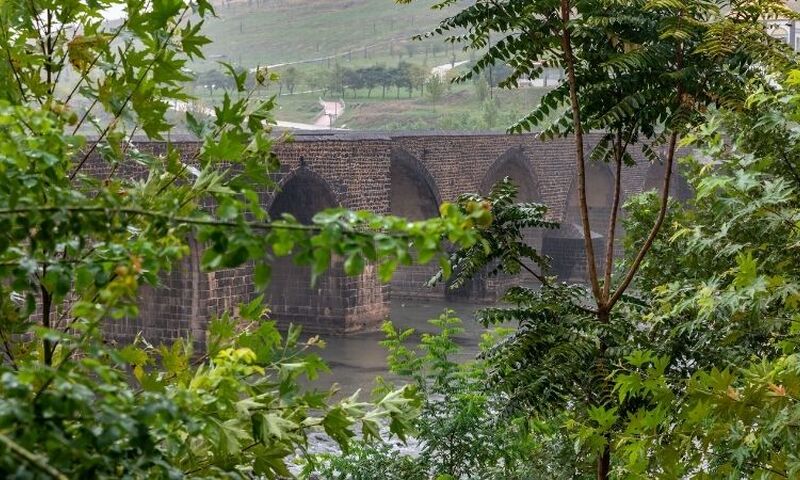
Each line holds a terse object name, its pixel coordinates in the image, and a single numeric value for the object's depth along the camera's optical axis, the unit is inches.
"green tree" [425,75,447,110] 5078.7
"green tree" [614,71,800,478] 321.7
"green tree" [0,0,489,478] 160.9
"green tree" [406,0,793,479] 421.7
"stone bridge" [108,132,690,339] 1980.8
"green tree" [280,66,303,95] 5812.0
